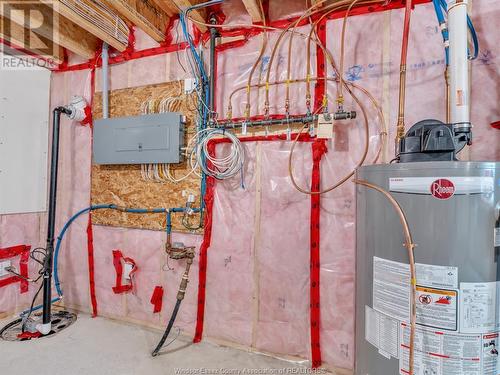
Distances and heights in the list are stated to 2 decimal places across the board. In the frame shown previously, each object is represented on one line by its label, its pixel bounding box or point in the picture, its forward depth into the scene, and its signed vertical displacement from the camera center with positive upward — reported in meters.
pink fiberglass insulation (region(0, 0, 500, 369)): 1.54 -0.13
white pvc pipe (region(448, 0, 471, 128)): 1.04 +0.50
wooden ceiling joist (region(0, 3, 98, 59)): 1.92 +1.21
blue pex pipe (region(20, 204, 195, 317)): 2.20 -0.33
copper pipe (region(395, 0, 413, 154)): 1.24 +0.56
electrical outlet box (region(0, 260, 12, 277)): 2.27 -0.65
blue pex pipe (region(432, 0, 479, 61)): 1.28 +0.80
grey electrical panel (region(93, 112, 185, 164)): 1.96 +0.38
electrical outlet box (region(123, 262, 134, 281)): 2.18 -0.63
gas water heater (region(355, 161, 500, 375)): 0.86 -0.23
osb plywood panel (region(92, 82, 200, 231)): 2.07 +0.04
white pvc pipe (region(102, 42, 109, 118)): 2.25 +0.88
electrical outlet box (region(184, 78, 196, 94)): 2.01 +0.77
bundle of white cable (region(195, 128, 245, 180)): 1.85 +0.23
